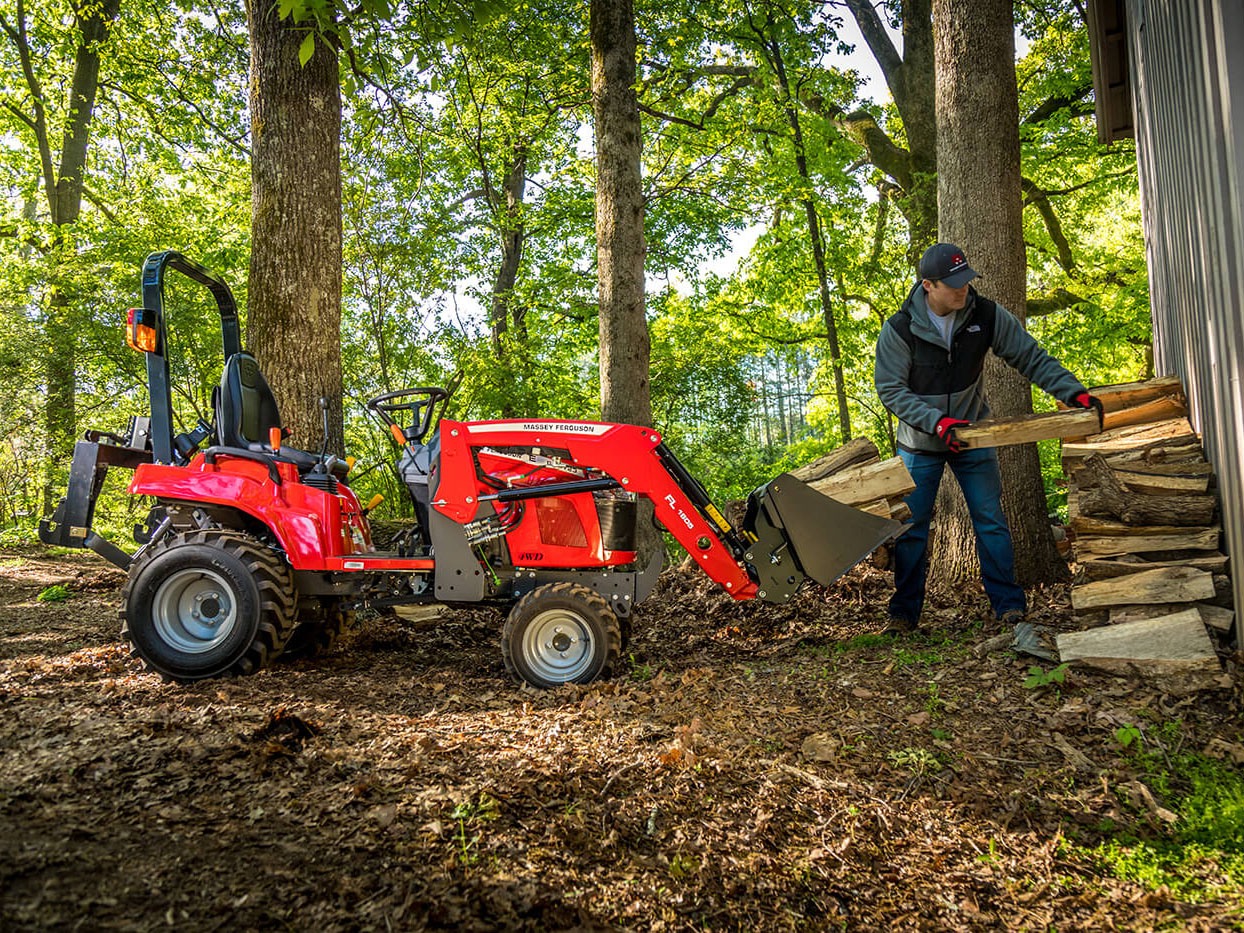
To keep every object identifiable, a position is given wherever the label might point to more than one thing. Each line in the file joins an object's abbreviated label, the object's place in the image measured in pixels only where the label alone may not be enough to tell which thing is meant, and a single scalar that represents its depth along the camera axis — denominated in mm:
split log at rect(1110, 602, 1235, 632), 3781
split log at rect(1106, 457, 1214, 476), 4312
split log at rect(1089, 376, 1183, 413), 5297
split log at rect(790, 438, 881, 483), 5621
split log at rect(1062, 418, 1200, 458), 4625
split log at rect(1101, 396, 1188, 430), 5211
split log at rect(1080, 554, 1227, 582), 3980
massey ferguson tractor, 4410
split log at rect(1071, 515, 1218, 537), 4176
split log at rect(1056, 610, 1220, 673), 3568
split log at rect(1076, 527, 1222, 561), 4074
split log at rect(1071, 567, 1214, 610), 3895
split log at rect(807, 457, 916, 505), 5102
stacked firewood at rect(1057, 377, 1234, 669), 3723
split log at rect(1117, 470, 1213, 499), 4223
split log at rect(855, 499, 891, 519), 5129
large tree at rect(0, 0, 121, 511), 13469
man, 4863
